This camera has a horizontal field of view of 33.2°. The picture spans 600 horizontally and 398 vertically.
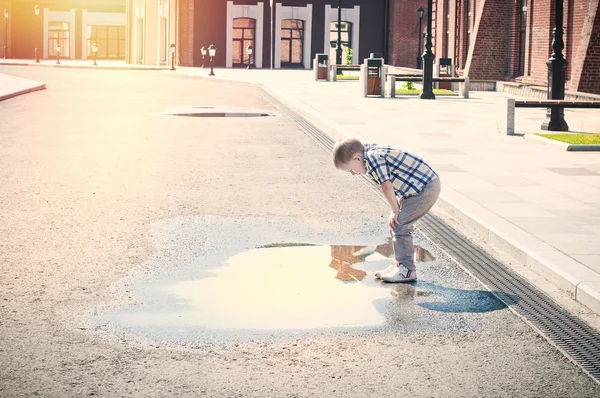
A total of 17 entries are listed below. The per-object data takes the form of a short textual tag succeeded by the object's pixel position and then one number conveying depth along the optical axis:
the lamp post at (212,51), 47.22
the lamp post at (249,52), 56.77
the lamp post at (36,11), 79.53
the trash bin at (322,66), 40.44
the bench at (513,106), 17.09
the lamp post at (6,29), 83.66
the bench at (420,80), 28.23
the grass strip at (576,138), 15.28
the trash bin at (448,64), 33.91
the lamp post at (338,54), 46.96
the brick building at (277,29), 64.94
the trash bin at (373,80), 28.12
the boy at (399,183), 6.40
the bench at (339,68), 40.50
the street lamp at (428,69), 27.32
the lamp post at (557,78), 17.58
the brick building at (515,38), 26.38
